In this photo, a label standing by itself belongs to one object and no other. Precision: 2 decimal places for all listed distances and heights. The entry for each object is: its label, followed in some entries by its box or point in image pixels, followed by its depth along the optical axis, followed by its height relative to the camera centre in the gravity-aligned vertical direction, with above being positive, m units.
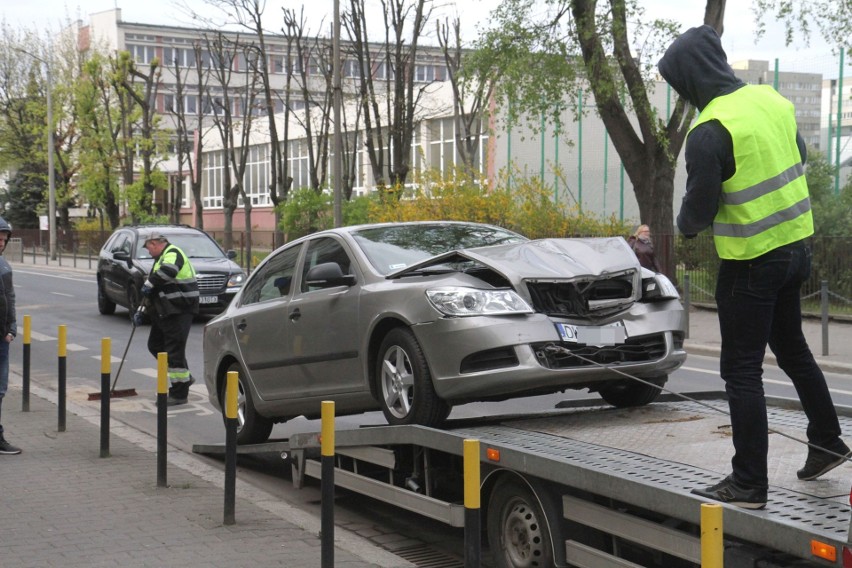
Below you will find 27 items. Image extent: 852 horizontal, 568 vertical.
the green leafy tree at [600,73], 22.50 +3.05
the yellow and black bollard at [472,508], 4.43 -1.11
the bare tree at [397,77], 37.78 +4.97
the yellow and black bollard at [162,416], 8.03 -1.37
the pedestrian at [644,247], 17.84 -0.33
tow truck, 4.13 -1.11
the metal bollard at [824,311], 16.08 -1.15
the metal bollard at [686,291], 18.06 -1.03
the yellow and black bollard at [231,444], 6.98 -1.38
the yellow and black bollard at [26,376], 11.59 -1.58
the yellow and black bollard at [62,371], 10.26 -1.35
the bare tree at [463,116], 44.62 +4.42
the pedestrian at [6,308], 9.19 -0.71
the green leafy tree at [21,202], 81.12 +1.18
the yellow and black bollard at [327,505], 5.75 -1.42
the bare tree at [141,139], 53.88 +4.09
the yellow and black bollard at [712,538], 3.34 -0.90
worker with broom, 12.28 -0.92
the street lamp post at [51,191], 58.12 +1.43
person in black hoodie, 4.54 +0.06
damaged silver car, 6.43 -0.57
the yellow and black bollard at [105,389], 8.94 -1.33
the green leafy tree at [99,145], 59.97 +3.91
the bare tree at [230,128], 48.88 +4.20
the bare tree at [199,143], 53.25 +3.76
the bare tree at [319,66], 44.97 +6.07
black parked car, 21.38 -0.88
